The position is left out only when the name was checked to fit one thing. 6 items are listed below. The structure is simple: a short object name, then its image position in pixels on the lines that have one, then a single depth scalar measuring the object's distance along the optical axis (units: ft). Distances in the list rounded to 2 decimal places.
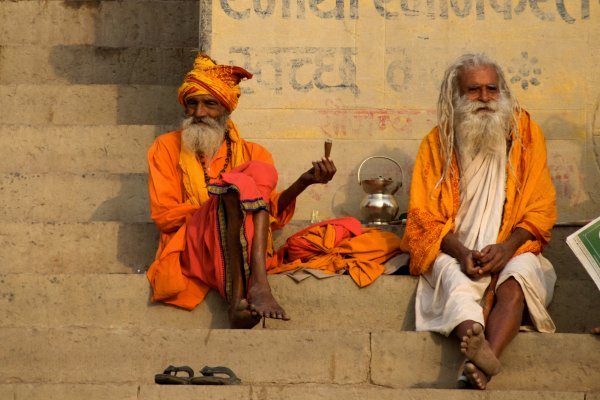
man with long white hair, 52.21
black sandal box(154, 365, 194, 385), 46.37
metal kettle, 62.23
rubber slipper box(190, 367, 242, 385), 46.21
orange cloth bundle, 56.24
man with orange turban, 53.67
